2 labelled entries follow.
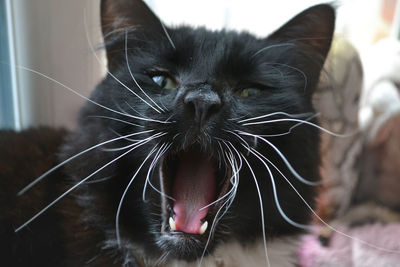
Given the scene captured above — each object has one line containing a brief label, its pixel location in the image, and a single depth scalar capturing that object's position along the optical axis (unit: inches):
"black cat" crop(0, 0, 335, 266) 15.7
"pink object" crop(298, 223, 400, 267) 19.1
